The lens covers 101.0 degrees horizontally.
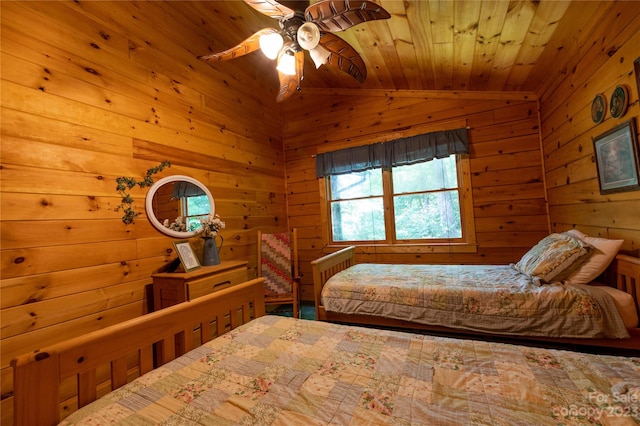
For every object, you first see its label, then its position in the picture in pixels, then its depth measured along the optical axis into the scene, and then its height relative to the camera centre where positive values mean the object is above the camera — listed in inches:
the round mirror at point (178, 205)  88.0 +9.8
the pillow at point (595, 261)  64.6 -13.5
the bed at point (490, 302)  60.6 -23.6
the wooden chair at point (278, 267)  122.6 -19.4
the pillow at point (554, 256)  67.8 -12.7
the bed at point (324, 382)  29.9 -21.8
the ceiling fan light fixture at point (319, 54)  60.3 +39.1
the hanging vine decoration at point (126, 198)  78.6 +11.4
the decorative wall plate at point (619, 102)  60.1 +24.4
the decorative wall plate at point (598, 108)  68.0 +26.0
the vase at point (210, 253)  94.2 -8.1
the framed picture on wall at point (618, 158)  59.1 +11.6
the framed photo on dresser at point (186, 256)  84.7 -7.9
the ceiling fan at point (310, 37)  50.1 +40.6
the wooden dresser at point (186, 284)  79.0 -16.4
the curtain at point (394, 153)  119.8 +33.0
